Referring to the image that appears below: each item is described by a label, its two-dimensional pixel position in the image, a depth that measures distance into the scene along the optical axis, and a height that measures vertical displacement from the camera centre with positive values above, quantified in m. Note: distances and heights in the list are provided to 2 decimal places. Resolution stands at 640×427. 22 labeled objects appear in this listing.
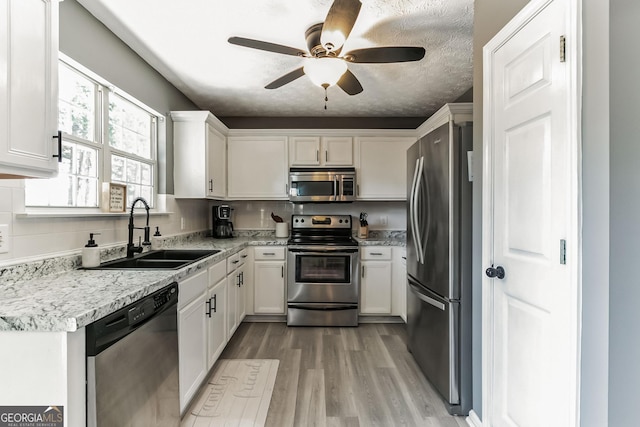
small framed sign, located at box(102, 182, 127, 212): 2.04 +0.10
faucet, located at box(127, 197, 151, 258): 2.11 -0.21
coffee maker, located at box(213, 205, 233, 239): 3.69 -0.12
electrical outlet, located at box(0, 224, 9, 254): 1.39 -0.12
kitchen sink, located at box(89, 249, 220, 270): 1.91 -0.32
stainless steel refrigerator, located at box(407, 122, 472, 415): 1.96 -0.32
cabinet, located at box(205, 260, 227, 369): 2.24 -0.75
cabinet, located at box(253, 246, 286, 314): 3.45 -0.80
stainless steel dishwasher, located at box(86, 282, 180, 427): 1.03 -0.59
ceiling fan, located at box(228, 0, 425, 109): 1.60 +0.96
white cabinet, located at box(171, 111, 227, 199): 3.08 +0.58
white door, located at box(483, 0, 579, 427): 1.10 -0.04
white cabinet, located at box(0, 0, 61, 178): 1.07 +0.46
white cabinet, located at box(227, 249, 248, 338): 2.76 -0.75
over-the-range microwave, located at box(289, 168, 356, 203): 3.67 +0.31
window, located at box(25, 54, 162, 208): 1.79 +0.47
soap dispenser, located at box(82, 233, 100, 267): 1.77 -0.24
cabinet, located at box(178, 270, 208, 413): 1.76 -0.75
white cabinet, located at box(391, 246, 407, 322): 3.42 -0.74
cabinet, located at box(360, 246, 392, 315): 3.46 -0.78
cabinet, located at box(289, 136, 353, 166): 3.78 +0.75
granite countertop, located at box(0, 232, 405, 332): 0.95 -0.31
